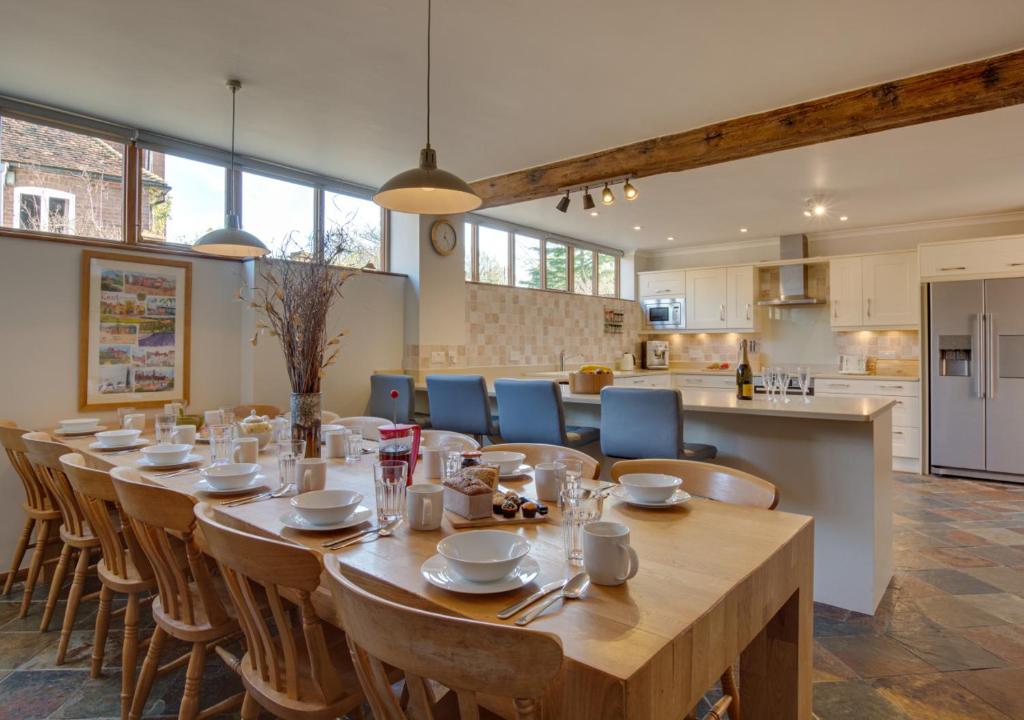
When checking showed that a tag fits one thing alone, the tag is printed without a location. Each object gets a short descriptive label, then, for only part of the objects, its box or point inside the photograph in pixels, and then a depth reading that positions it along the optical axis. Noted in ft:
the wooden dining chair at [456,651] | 2.27
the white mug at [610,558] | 3.25
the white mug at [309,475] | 5.35
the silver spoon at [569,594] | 2.90
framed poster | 10.43
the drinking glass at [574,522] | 3.70
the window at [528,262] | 19.39
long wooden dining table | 2.53
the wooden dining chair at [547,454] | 6.23
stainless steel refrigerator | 15.39
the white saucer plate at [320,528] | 4.34
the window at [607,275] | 23.34
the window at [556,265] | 20.52
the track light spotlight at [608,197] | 12.02
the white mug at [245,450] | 6.70
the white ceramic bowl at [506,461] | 6.12
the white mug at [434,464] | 5.99
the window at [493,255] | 18.04
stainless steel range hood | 20.52
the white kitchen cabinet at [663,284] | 23.36
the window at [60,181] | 9.77
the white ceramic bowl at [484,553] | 3.19
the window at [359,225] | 14.39
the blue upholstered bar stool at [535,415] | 10.09
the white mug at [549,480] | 5.09
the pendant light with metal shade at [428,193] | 6.48
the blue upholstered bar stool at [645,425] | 8.71
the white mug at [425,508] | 4.32
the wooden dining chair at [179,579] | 4.50
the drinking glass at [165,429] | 7.86
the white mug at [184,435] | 7.91
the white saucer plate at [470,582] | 3.16
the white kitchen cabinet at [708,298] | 22.26
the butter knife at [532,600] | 2.95
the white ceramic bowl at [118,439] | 8.06
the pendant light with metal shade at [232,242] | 9.34
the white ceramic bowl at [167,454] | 6.85
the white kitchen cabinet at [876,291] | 18.24
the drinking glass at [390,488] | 4.52
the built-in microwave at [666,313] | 23.32
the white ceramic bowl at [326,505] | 4.36
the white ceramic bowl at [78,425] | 9.19
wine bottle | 10.22
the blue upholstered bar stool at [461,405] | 11.36
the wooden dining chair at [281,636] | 3.39
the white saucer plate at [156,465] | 6.75
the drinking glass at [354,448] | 7.12
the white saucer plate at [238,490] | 5.58
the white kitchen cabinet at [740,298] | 21.57
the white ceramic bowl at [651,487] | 4.87
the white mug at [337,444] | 7.37
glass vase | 6.51
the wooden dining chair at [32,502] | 7.97
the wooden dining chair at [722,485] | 5.08
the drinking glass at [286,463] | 5.59
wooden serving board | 4.44
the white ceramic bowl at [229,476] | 5.53
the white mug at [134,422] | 9.07
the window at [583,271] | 21.91
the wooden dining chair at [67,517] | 6.74
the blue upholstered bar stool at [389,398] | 12.92
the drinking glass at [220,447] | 6.81
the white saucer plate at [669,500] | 4.83
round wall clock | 15.17
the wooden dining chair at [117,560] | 5.38
